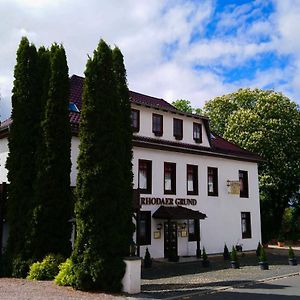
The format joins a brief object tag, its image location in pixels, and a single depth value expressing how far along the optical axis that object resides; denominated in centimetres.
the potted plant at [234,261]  1931
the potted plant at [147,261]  1989
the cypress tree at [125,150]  1337
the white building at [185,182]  2223
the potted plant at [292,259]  2053
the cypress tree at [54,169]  1554
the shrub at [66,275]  1306
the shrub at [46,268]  1455
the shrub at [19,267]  1521
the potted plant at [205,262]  2011
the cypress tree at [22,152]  1577
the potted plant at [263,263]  1866
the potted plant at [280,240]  3666
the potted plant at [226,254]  2391
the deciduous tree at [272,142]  3506
